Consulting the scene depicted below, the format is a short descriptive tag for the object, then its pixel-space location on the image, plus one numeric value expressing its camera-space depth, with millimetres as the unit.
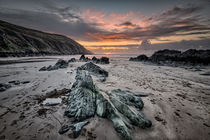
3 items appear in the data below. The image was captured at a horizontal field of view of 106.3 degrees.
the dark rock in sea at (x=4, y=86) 5886
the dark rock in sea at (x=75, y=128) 3018
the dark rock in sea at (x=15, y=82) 7195
